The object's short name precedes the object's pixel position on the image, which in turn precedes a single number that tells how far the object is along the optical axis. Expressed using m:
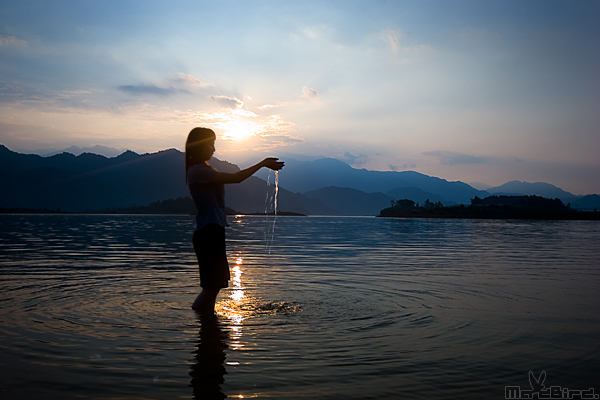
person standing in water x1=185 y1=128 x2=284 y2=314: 6.78
